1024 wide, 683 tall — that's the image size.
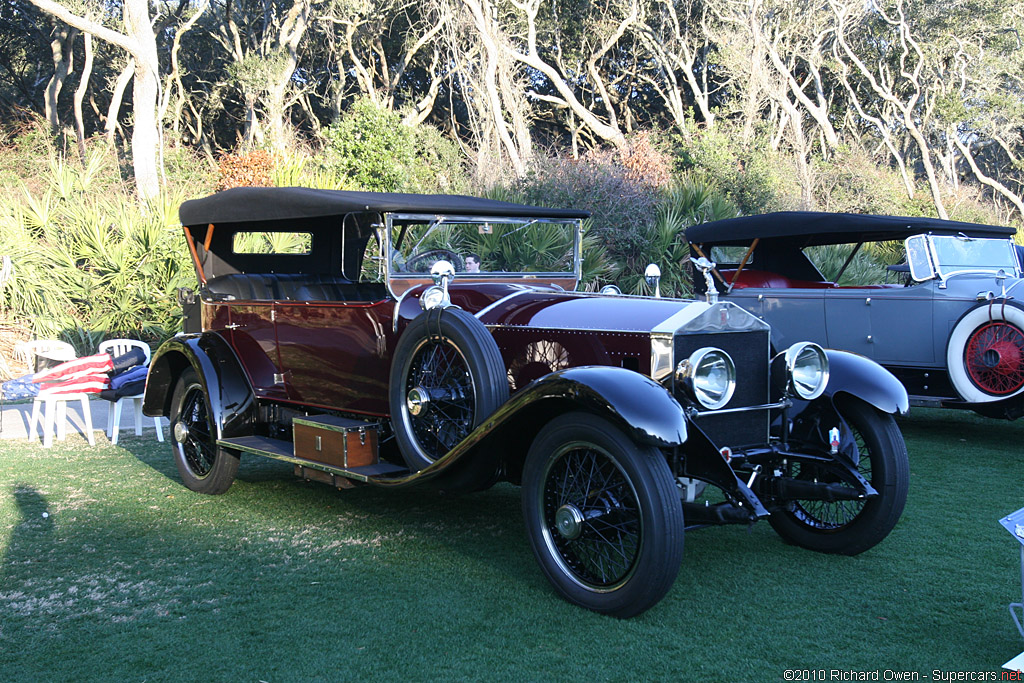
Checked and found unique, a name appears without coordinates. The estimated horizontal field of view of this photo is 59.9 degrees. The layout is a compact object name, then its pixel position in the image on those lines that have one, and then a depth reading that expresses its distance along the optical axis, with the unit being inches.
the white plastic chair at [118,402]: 281.6
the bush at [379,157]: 607.5
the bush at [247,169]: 554.3
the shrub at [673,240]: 489.7
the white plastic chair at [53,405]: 277.0
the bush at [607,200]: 507.2
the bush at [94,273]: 411.8
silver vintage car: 264.2
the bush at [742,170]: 705.8
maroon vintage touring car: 137.8
